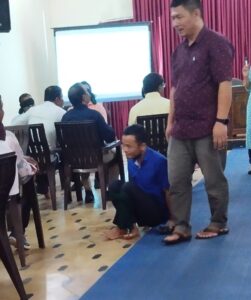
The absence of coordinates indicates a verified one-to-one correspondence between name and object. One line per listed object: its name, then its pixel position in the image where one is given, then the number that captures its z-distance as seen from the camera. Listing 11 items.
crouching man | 3.19
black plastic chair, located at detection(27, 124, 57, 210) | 3.98
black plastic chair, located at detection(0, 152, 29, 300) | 2.19
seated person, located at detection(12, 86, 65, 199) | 4.38
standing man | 2.79
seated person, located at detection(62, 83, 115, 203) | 4.01
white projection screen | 6.44
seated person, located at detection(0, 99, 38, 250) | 2.66
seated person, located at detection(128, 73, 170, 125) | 4.06
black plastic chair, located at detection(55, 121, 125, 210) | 3.95
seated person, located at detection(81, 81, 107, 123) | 4.89
